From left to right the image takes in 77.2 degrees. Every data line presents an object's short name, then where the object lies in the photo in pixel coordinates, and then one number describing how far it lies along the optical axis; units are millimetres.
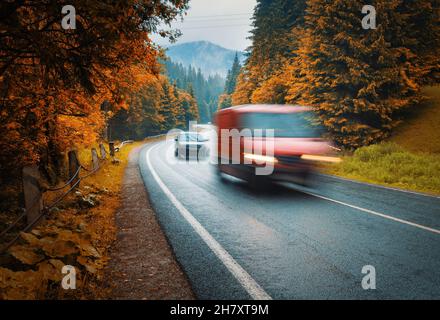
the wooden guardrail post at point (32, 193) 4676
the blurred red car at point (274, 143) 7699
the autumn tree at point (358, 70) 15797
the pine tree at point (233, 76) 82200
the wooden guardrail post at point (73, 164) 8289
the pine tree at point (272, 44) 27234
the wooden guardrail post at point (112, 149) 18106
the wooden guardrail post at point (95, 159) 11392
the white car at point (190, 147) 17938
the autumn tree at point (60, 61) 3779
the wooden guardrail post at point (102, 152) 14633
